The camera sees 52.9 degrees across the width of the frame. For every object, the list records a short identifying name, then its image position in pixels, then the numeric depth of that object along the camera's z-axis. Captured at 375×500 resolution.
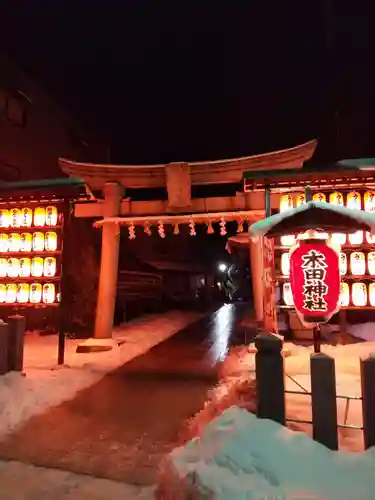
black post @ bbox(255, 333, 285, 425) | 4.96
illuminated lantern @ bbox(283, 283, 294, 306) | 10.02
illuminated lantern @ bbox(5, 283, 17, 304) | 11.41
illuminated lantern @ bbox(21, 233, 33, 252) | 11.42
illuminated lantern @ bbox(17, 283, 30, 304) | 11.34
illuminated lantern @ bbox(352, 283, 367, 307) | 9.59
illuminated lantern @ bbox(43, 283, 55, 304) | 11.16
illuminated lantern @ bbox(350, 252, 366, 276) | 9.70
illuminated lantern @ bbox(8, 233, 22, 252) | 11.52
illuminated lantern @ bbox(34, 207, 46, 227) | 11.43
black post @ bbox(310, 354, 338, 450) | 4.66
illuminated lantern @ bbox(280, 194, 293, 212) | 10.74
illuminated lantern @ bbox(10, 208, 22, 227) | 11.64
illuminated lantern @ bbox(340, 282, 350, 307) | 9.66
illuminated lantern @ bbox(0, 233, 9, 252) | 11.65
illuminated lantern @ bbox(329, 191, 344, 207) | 10.12
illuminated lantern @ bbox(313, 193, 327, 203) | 10.22
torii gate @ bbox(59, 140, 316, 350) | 12.91
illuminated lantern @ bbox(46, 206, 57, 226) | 11.31
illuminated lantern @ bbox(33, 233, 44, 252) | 11.36
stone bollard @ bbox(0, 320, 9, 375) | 8.69
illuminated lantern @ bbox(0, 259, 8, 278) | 11.59
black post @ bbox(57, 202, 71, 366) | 10.95
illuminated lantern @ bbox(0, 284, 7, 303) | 11.47
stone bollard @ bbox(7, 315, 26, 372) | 9.07
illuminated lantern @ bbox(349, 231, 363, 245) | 9.75
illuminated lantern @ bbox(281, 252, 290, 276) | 10.48
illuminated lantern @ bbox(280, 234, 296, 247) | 10.72
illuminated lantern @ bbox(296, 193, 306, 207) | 10.65
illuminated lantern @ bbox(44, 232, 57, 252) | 11.27
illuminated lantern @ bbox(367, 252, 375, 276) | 9.60
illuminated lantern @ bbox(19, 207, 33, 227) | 11.55
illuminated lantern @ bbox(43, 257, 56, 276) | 11.23
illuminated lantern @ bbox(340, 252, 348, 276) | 9.81
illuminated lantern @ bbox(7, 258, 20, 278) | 11.45
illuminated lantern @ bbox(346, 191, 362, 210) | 9.96
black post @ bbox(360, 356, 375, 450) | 4.55
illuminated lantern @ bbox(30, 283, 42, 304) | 11.28
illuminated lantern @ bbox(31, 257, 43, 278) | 11.29
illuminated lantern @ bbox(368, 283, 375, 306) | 9.53
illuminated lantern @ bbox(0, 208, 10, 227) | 11.76
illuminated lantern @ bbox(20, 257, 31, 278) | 11.34
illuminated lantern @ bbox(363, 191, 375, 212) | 9.82
